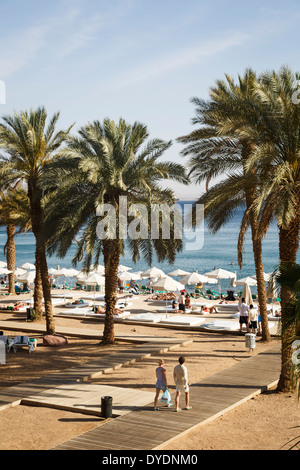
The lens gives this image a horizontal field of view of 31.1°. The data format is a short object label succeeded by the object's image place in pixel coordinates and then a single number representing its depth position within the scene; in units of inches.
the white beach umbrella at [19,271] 1898.4
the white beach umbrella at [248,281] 1314.0
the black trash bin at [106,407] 522.3
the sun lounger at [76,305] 1354.6
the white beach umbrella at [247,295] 1131.4
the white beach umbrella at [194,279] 1384.1
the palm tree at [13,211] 1350.9
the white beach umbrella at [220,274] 1502.6
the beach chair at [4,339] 858.8
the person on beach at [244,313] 973.8
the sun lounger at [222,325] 1002.1
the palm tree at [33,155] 958.4
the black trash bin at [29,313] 1131.3
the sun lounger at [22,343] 849.5
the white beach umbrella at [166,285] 1220.9
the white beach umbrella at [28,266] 1947.6
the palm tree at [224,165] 743.1
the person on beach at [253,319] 927.4
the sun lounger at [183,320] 1064.2
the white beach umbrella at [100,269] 1608.9
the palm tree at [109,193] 832.3
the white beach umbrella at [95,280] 1340.3
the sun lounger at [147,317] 1109.7
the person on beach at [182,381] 541.8
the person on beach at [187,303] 1308.1
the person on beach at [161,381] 544.7
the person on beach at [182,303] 1263.5
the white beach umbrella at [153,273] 1560.4
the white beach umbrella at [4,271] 1503.9
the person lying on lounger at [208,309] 1261.1
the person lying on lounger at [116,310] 1201.0
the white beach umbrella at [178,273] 1526.0
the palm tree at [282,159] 598.9
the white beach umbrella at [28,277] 1448.1
